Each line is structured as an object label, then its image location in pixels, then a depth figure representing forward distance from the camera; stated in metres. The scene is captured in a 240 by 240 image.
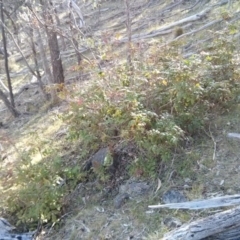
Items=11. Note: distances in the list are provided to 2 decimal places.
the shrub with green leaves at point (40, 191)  3.18
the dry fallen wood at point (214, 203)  2.36
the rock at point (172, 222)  2.63
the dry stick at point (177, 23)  8.11
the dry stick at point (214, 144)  3.16
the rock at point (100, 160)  3.20
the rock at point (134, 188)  3.09
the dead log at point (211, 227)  2.16
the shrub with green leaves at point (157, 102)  3.10
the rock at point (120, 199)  3.08
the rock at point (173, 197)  2.86
